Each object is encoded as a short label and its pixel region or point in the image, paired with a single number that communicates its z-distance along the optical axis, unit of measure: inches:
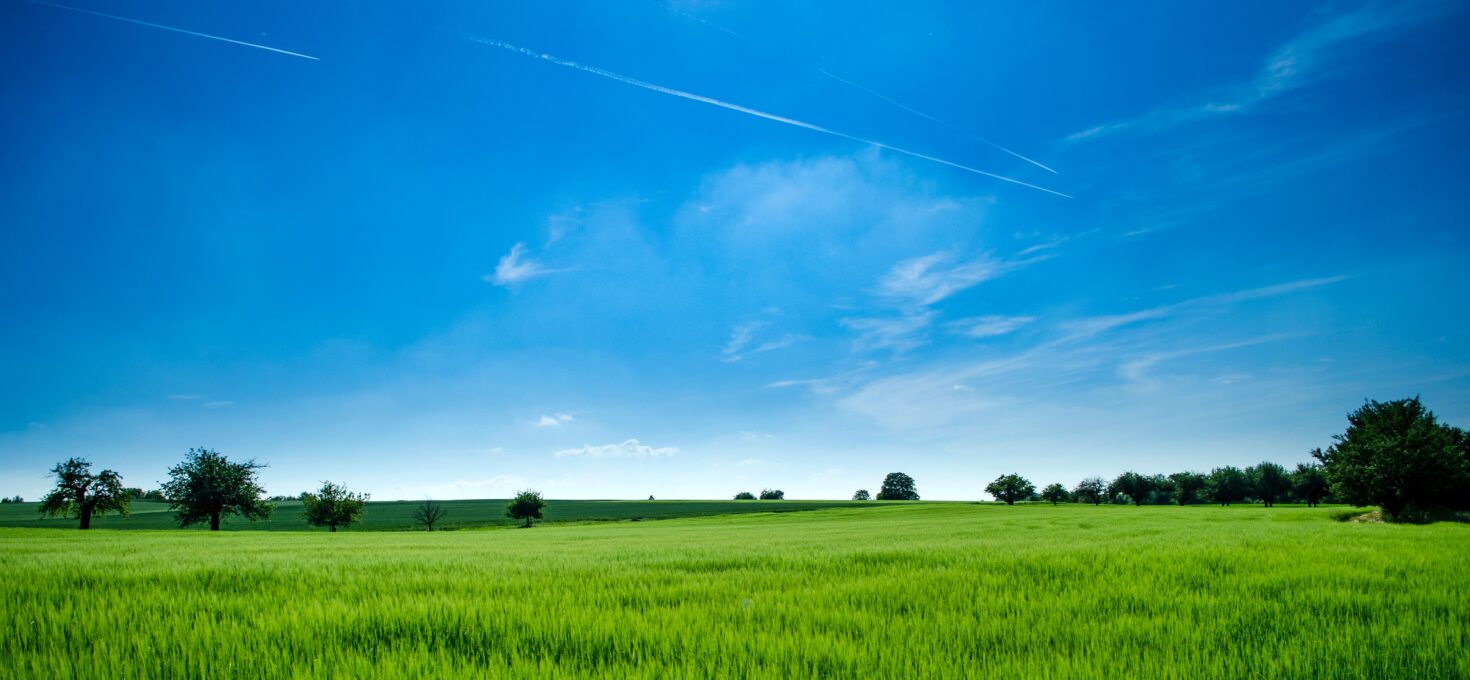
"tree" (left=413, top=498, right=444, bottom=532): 3083.2
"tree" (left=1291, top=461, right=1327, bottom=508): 4151.1
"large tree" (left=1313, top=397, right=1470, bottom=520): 1316.4
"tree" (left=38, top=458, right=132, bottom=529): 2134.6
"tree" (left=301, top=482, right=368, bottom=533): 2792.8
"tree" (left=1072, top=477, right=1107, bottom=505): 6235.2
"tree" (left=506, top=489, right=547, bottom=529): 3223.4
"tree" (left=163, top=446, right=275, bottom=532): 2333.9
